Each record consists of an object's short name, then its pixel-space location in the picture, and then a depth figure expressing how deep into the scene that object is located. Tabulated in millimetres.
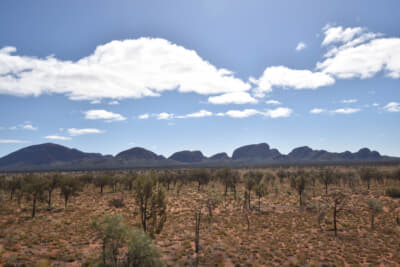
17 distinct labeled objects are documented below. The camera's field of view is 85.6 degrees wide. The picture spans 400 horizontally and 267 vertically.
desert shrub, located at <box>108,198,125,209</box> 48269
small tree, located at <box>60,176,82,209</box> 46125
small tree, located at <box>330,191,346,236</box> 32713
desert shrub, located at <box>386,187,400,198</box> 54844
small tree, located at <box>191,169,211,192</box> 76438
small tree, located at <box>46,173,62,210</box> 47825
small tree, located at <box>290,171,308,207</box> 49803
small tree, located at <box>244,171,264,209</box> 49781
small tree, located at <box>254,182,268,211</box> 46594
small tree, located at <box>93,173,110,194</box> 73625
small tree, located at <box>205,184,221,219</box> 41262
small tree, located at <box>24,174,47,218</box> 41344
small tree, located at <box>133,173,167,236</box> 23312
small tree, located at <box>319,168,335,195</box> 65062
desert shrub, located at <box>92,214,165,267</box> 15602
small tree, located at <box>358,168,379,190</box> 72688
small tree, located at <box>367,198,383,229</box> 34250
